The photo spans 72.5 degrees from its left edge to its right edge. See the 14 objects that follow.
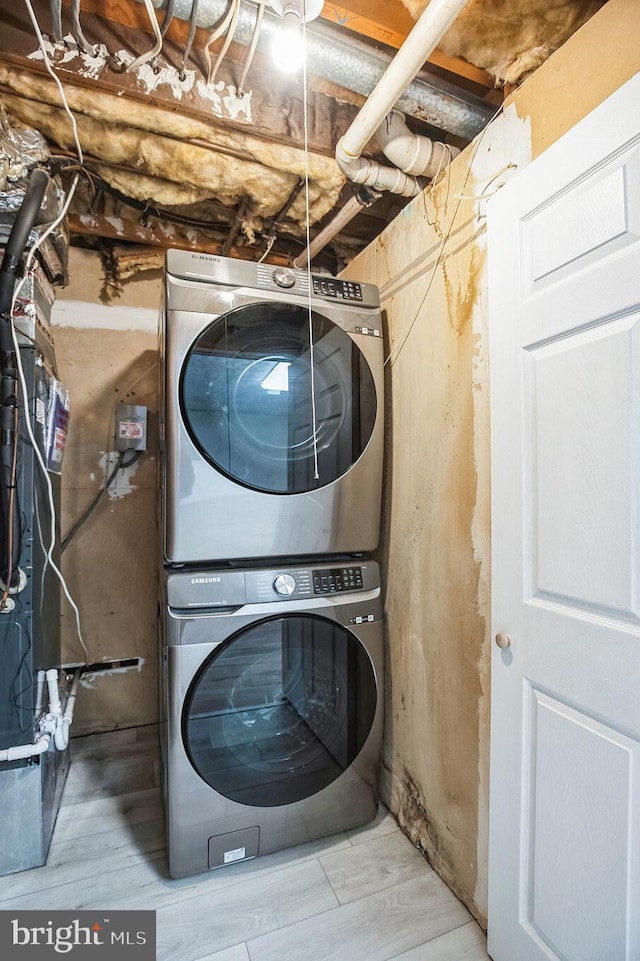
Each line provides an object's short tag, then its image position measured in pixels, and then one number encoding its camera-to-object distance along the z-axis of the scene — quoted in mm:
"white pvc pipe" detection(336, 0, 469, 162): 898
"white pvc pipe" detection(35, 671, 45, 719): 1390
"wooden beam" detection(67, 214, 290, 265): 1891
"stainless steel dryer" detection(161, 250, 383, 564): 1305
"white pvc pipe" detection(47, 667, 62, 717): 1431
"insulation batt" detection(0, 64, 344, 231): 1303
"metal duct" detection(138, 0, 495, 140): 1066
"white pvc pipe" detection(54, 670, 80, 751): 1440
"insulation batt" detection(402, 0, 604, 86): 1022
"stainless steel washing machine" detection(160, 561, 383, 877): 1269
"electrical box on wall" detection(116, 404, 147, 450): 2023
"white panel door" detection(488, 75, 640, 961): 801
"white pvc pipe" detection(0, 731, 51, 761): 1293
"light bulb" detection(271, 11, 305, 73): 977
